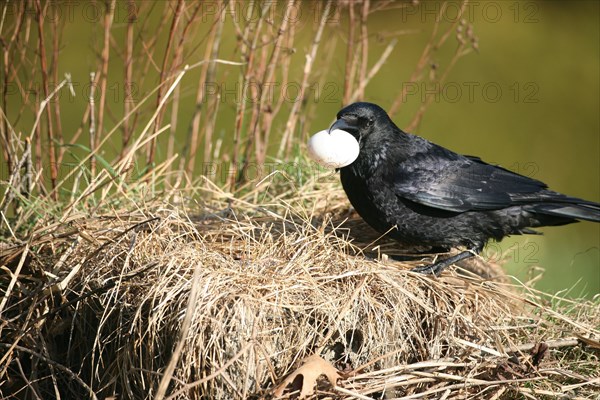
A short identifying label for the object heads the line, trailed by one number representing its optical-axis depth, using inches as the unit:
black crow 287.1
